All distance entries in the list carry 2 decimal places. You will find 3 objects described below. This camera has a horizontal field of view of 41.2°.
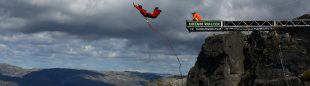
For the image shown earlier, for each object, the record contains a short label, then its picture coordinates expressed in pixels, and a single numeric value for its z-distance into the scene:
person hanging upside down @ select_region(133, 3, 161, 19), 34.61
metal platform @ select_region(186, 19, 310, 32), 113.62
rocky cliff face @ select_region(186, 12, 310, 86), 116.56
